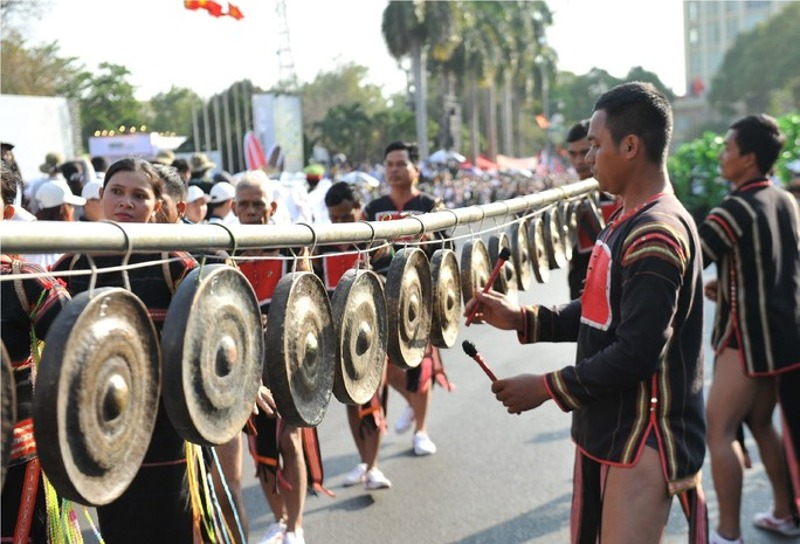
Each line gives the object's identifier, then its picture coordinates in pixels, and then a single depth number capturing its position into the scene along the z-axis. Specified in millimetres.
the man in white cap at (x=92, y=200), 7285
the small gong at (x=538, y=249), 5371
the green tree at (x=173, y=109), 59969
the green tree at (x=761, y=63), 92312
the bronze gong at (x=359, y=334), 2883
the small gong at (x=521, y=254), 5059
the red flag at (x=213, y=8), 23594
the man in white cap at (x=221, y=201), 7539
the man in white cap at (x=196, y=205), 6684
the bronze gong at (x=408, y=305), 3221
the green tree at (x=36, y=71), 38625
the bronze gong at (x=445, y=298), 3670
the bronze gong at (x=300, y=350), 2525
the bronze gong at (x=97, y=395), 1828
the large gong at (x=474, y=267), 4051
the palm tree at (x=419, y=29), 41562
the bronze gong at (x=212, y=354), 2105
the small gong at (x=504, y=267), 4523
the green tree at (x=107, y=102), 43875
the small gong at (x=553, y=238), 5672
